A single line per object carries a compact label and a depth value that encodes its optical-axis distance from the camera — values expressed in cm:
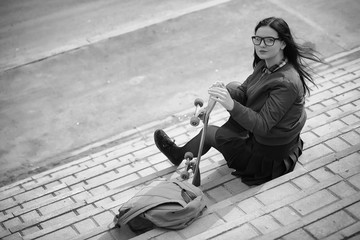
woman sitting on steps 483
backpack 454
